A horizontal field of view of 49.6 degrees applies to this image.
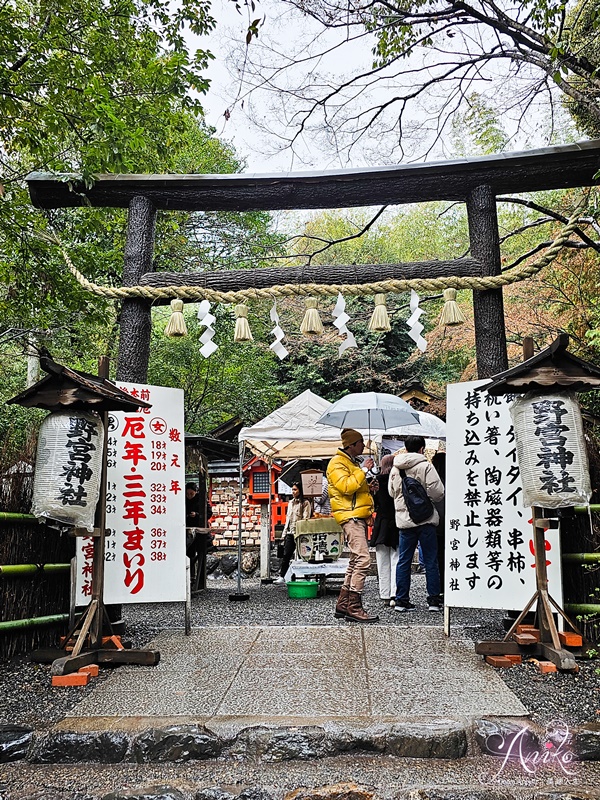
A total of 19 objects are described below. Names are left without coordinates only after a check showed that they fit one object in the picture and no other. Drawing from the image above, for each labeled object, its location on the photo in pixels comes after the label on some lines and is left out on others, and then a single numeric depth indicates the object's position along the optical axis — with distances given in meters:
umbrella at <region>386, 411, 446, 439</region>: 12.19
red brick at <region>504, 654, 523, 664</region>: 5.25
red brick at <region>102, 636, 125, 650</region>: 5.47
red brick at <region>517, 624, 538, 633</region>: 5.53
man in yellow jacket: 6.93
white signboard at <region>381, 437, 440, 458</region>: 15.14
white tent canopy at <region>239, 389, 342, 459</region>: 11.09
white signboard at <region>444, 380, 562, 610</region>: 5.84
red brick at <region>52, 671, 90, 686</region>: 4.86
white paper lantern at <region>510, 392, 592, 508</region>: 4.99
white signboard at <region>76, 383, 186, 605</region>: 6.09
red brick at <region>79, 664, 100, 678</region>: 5.04
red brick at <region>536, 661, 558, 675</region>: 4.95
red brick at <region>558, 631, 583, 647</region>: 5.29
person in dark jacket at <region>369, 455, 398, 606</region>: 8.35
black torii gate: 6.83
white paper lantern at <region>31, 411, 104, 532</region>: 5.06
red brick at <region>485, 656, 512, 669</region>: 5.18
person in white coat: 7.50
